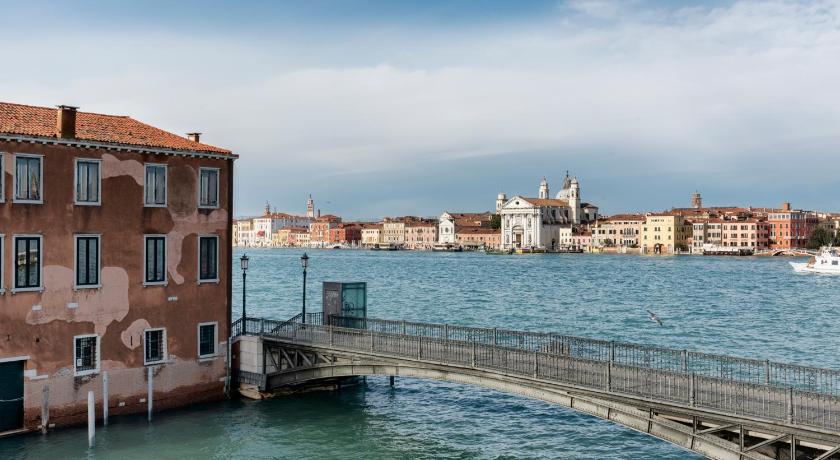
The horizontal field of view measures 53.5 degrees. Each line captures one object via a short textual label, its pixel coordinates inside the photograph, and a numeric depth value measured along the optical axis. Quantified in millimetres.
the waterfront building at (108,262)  23328
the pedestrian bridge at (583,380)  17422
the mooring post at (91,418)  23031
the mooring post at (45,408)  23406
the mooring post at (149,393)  25516
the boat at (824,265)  125812
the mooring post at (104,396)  24547
